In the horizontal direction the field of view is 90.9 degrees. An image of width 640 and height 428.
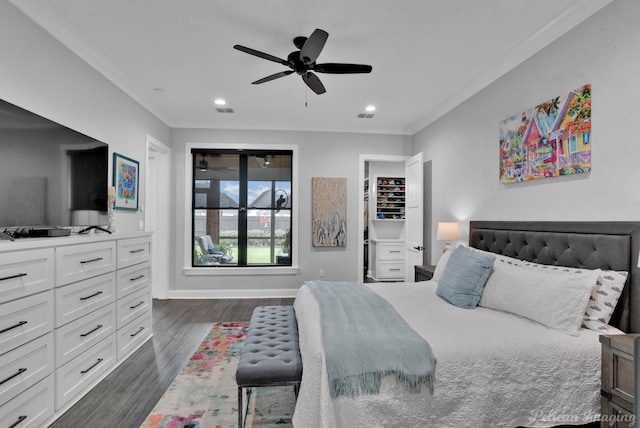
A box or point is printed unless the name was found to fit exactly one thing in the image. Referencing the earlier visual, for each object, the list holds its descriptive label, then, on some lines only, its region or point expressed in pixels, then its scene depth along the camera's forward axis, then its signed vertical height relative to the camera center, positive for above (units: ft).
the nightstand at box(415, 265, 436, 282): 11.74 -2.28
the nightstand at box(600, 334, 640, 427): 4.88 -2.64
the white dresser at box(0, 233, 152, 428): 5.33 -2.27
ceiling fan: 7.25 +3.84
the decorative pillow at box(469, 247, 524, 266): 8.23 -1.23
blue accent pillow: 7.65 -1.67
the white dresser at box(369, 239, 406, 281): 20.40 -3.04
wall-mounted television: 5.98 +0.84
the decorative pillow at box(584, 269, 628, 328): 6.02 -1.56
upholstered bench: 5.46 -2.70
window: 16.25 +0.23
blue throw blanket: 4.71 -2.23
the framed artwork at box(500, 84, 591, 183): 7.07 +1.91
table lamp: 11.31 -0.63
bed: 4.77 -2.57
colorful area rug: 6.23 -4.16
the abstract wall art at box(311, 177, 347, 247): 16.10 -0.01
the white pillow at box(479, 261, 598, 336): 5.92 -1.66
